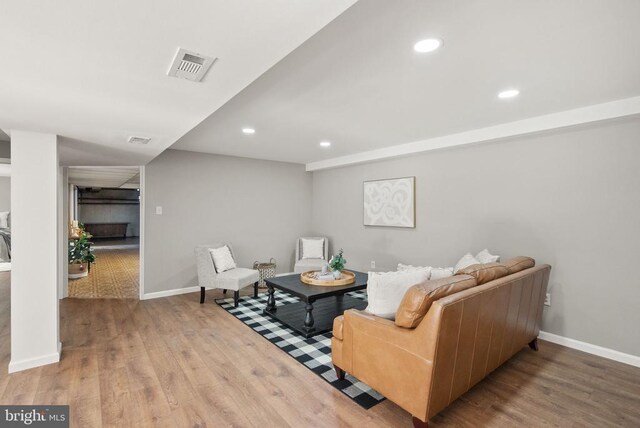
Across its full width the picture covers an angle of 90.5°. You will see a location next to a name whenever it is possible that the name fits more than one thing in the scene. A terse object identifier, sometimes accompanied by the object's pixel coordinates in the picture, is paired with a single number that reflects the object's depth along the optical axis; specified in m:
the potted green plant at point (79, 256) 5.77
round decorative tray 3.66
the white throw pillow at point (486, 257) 3.34
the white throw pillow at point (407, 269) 2.38
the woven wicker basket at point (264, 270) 5.25
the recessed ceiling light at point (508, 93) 2.53
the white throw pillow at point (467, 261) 3.40
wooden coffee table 3.34
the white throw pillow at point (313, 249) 5.70
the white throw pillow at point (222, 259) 4.48
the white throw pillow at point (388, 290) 2.21
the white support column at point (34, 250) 2.61
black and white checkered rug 2.29
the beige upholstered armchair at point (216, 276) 4.25
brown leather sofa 1.77
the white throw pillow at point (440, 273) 2.38
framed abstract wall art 4.60
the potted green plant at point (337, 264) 3.95
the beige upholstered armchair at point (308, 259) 5.23
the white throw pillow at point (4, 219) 7.29
